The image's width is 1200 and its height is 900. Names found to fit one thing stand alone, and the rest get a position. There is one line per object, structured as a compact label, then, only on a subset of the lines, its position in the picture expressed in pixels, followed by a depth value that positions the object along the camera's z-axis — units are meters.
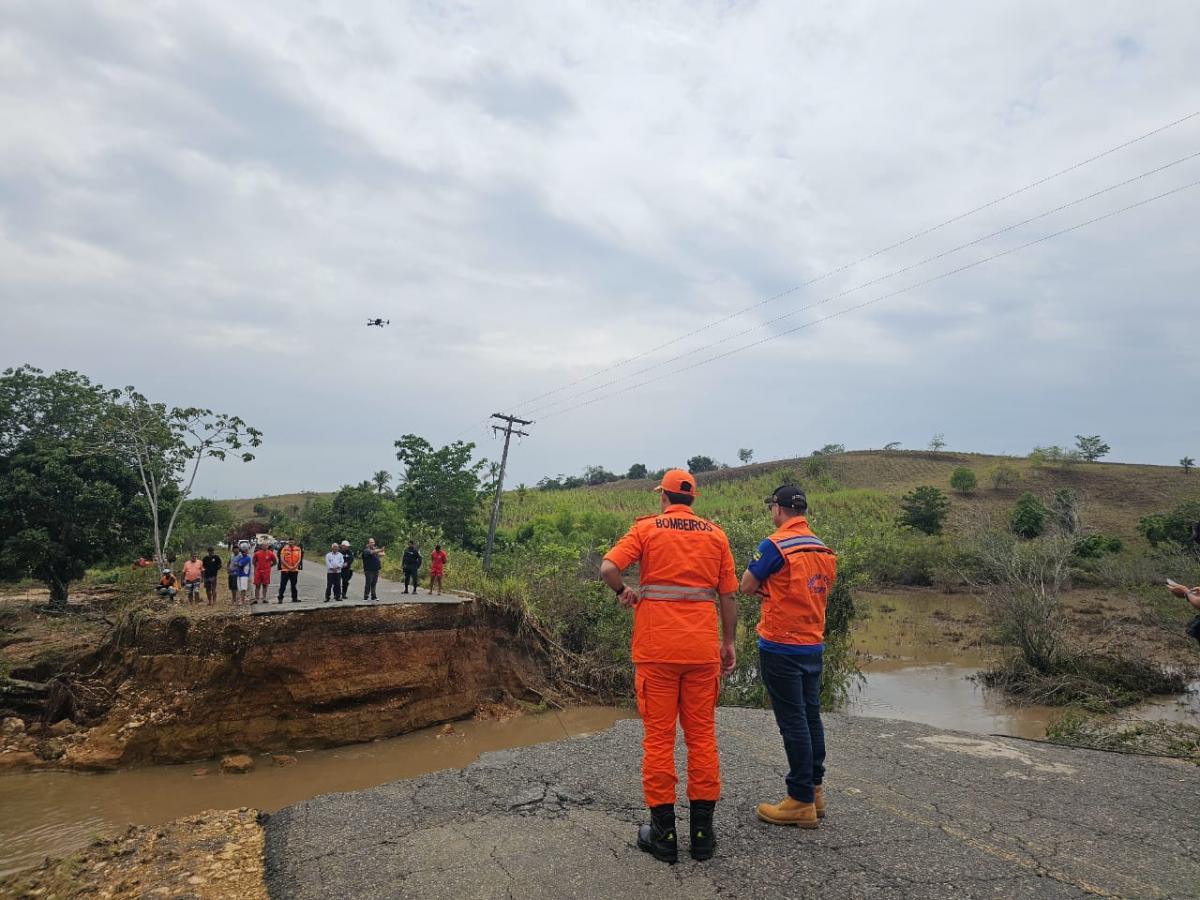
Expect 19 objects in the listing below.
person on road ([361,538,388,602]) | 15.66
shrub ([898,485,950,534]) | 42.75
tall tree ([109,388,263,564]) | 22.34
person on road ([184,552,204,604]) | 16.20
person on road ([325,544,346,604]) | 15.70
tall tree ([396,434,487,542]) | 32.16
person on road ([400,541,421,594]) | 17.03
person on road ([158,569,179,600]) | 15.53
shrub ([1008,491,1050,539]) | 36.59
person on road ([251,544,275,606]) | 15.30
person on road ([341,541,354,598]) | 16.43
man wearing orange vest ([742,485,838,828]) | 3.97
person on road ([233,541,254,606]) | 15.52
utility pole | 26.56
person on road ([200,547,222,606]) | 15.88
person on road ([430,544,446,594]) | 17.47
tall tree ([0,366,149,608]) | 20.27
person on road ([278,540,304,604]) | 15.33
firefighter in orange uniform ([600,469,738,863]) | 3.59
